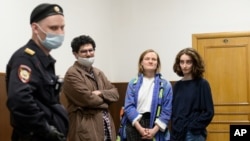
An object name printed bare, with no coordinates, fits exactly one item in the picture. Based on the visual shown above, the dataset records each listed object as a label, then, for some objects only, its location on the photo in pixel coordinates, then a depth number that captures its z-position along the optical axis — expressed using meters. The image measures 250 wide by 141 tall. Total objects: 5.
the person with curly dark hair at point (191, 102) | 3.04
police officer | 1.79
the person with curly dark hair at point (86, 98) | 3.04
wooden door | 4.88
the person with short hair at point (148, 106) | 3.28
